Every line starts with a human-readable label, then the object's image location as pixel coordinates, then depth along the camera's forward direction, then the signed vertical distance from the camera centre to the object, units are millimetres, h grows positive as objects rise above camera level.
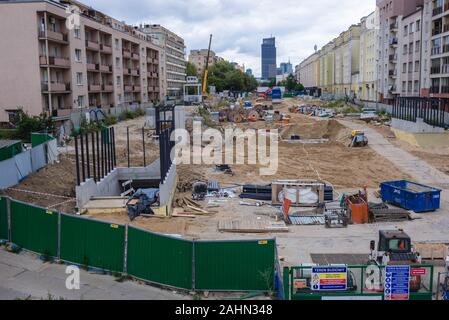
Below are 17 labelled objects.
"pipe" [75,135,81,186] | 20462 -2582
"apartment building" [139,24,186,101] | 116812 +10159
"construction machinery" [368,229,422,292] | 13320 -4226
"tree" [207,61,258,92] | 151000 +6003
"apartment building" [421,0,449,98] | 52250 +5197
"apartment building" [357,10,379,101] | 80000 +6750
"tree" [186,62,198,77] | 161250 +9192
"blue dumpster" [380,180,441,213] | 21859 -4520
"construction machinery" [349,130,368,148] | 43562 -3933
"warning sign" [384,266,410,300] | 11430 -4310
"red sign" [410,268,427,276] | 11695 -4123
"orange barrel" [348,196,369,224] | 20328 -4771
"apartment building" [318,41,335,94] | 126869 +7807
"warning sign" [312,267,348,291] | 11531 -4223
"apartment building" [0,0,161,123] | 42188 +3921
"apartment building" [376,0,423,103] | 61656 +6582
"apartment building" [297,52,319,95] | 159000 +8546
